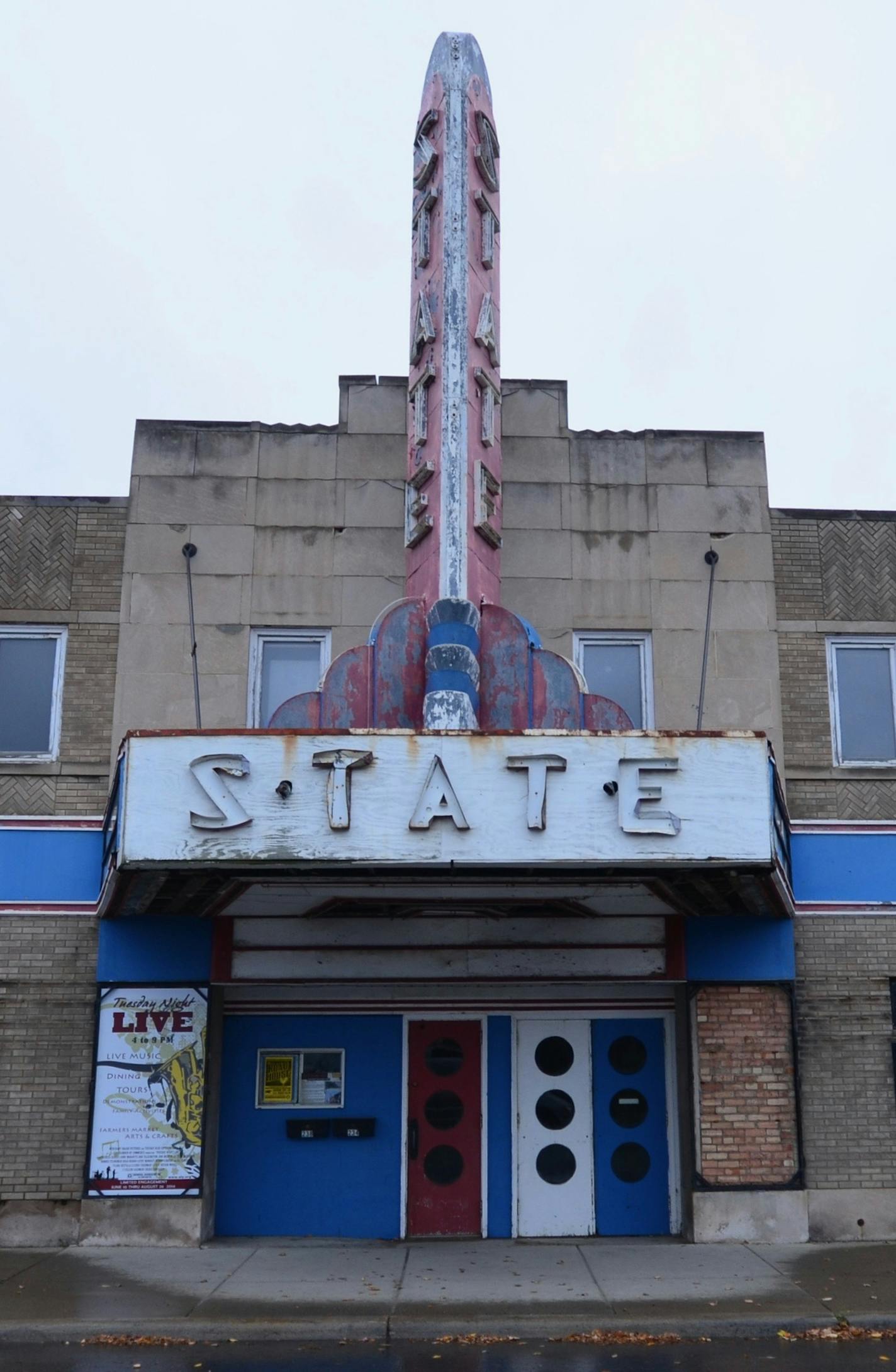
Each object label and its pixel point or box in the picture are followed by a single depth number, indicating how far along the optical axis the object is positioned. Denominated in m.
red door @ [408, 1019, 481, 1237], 14.19
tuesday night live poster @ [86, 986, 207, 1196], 13.52
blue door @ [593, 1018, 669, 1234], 14.23
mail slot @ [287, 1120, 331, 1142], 14.33
